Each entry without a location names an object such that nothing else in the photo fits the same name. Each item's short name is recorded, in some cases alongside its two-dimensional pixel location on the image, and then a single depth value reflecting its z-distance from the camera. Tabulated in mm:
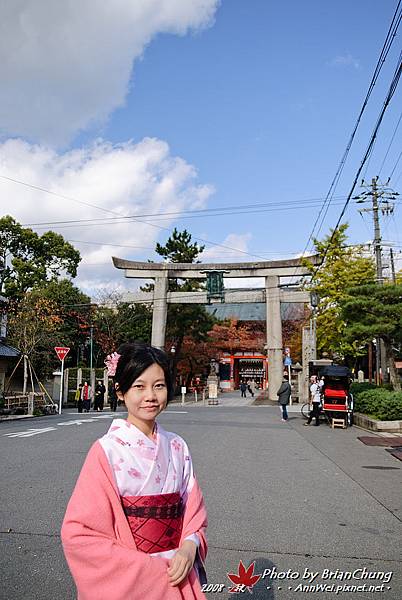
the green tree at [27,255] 35969
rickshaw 17125
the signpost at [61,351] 23375
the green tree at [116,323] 38750
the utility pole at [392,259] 31966
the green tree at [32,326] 24594
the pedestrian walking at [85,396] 25859
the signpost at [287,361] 30953
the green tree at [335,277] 26250
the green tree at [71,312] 35500
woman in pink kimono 2045
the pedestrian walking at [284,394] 19500
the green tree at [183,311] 37500
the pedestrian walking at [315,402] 17859
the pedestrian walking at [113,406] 26797
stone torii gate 31586
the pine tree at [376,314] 17125
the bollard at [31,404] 22250
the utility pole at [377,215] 23047
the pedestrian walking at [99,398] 27812
